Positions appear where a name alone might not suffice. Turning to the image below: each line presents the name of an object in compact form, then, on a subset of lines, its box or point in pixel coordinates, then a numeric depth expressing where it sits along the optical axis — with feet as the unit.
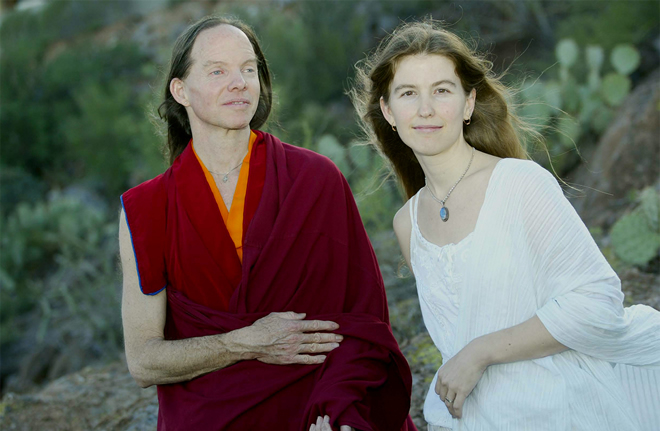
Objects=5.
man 9.43
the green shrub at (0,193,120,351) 25.27
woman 7.76
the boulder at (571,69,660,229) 20.95
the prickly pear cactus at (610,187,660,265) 15.51
